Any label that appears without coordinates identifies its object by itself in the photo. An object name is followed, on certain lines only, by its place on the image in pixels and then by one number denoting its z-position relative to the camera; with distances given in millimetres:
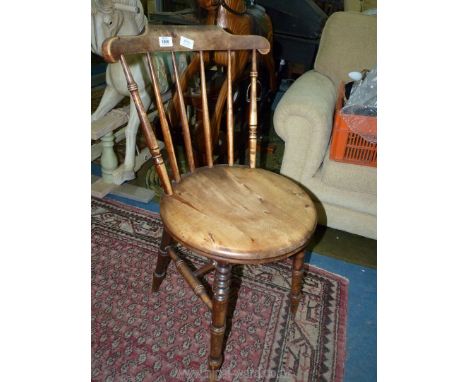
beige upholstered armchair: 1602
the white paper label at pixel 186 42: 1131
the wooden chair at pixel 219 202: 974
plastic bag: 1512
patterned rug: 1241
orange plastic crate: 1581
